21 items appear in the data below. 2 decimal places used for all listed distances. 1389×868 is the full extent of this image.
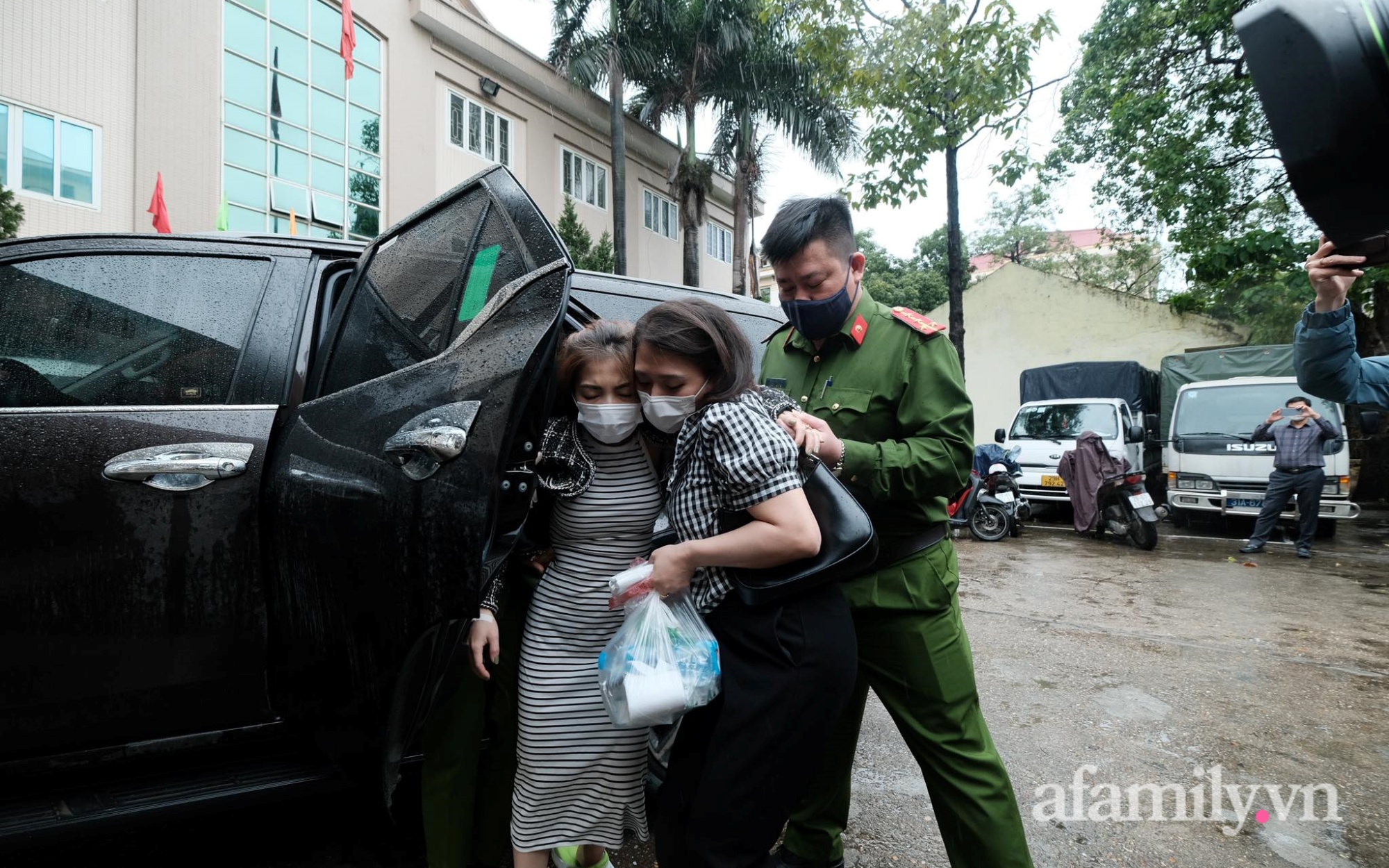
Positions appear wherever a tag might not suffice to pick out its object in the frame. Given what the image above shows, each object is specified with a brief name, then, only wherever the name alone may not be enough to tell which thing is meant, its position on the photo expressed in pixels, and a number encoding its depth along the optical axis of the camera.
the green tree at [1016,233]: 43.53
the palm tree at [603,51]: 15.36
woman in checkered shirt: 1.38
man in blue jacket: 1.55
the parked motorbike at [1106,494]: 8.26
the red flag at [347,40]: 11.63
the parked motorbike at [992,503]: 8.80
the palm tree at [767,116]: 16.34
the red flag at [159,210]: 8.33
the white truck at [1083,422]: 10.13
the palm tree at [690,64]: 15.67
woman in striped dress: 1.65
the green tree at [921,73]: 8.29
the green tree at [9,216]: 7.41
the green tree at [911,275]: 37.28
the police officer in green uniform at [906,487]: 1.71
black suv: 1.52
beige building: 9.89
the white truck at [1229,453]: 8.59
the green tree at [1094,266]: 34.88
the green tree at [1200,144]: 11.53
